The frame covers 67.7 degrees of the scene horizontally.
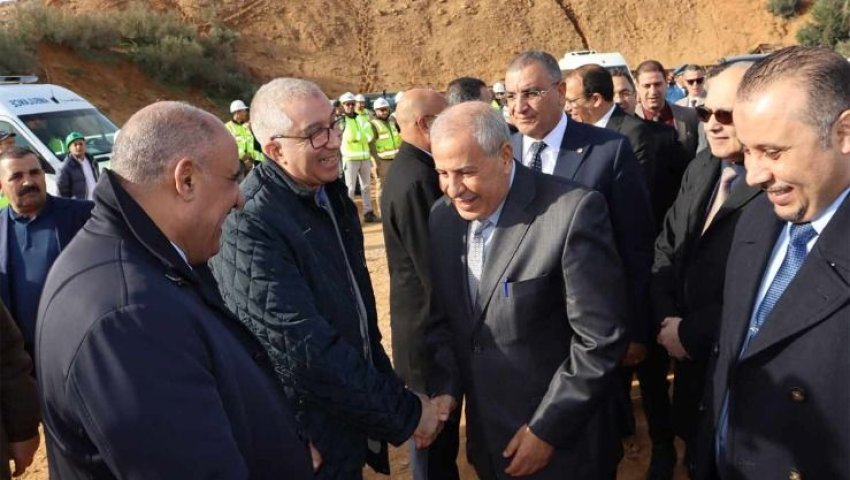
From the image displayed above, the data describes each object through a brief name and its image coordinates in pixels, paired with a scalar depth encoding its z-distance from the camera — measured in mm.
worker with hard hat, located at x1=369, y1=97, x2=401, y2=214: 13078
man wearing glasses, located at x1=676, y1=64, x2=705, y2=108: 8086
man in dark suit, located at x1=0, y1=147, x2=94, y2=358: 4027
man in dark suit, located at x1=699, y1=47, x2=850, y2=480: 1557
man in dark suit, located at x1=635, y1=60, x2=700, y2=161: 5539
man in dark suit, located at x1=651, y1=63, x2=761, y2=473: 2500
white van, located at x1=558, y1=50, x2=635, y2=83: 14813
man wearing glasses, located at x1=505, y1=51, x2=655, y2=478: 3059
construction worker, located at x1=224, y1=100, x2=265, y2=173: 12406
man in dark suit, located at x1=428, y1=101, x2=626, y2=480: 2127
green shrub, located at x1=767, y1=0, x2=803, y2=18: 33625
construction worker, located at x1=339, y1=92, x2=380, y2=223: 12125
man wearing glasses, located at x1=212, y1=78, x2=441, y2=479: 2064
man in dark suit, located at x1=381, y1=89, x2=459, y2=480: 3162
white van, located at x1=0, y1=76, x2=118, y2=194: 9266
